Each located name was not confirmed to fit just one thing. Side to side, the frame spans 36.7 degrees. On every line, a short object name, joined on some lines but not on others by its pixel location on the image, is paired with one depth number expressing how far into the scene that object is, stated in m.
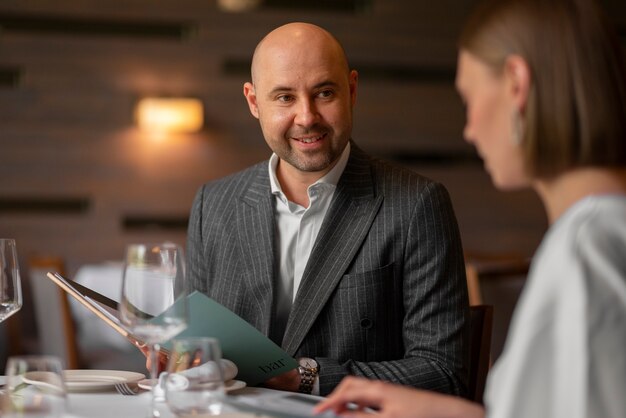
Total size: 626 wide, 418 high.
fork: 1.81
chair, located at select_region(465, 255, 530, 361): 3.12
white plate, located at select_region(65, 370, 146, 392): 1.79
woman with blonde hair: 1.02
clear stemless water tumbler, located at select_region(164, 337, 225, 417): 1.34
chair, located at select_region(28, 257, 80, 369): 4.14
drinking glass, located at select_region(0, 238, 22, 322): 1.83
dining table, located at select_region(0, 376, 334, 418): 1.47
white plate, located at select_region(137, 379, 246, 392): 1.76
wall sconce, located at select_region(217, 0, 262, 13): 7.22
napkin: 1.33
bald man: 2.15
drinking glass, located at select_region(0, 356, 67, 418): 1.17
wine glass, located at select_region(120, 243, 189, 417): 1.53
